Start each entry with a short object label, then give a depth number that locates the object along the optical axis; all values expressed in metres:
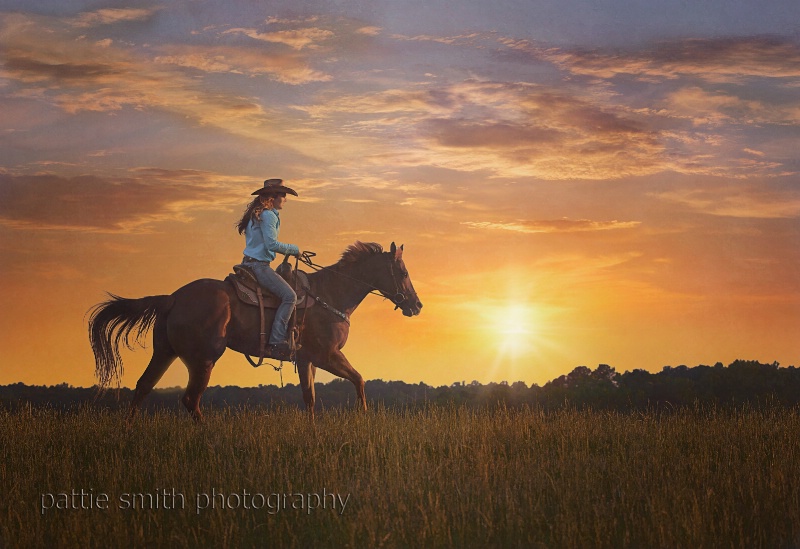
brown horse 13.20
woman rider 13.10
